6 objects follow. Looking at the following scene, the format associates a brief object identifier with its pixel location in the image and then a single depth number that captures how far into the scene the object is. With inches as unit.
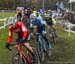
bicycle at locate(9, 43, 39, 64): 291.4
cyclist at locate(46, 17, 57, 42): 538.1
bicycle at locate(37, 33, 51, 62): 358.4
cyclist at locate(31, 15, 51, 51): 370.2
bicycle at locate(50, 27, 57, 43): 542.0
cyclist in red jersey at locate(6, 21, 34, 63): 284.6
